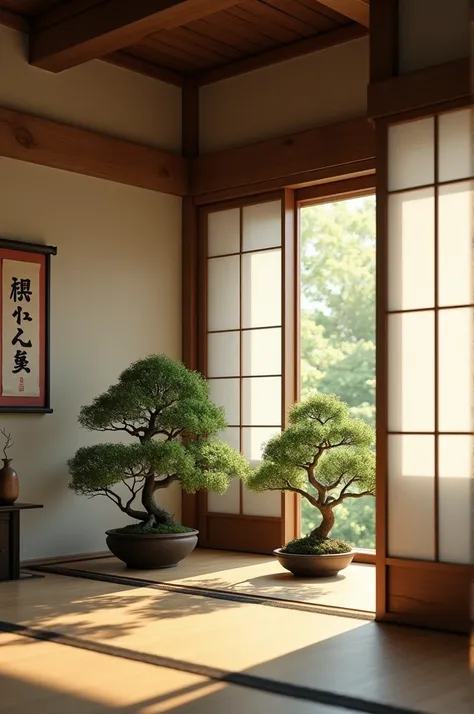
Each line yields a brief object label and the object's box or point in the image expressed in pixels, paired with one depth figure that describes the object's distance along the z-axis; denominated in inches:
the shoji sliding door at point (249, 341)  242.7
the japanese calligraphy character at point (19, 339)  222.0
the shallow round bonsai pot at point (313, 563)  201.3
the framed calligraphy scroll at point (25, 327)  220.1
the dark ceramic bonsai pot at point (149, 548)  210.2
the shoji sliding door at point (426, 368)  152.8
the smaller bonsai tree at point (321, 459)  204.7
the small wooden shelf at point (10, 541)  200.1
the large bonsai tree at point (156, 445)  209.8
